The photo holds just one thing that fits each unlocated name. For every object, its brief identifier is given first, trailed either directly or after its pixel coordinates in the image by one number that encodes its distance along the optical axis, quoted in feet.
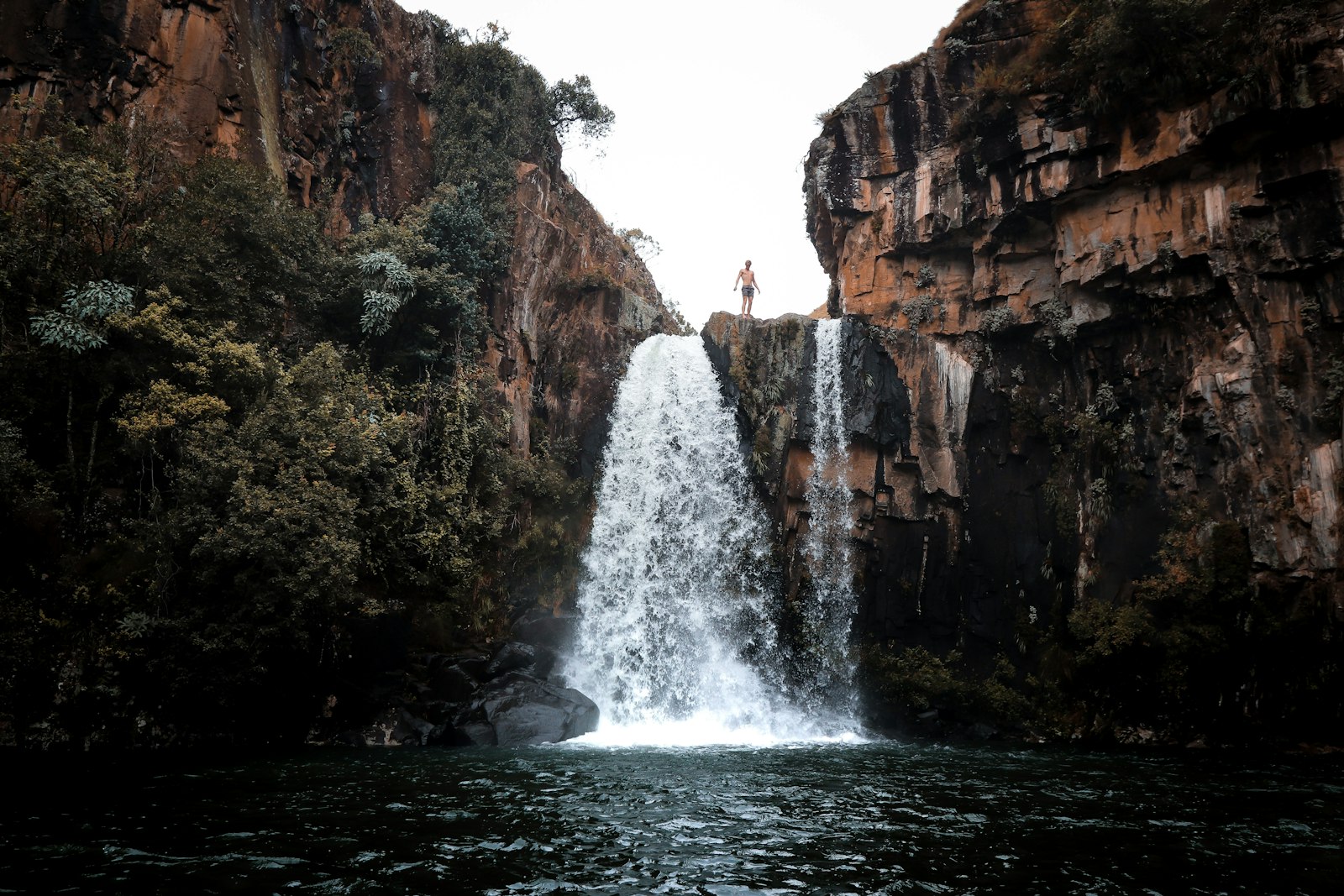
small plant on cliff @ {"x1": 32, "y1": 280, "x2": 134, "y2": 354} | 48.19
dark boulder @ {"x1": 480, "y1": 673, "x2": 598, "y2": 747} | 54.75
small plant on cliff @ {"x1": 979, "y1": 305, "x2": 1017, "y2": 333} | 74.59
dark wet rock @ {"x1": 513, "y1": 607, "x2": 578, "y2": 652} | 68.13
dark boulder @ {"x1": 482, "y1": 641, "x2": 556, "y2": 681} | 61.00
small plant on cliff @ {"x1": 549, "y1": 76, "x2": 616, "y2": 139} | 94.99
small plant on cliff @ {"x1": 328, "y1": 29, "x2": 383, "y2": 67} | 81.46
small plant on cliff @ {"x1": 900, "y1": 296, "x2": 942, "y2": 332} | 79.46
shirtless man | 91.36
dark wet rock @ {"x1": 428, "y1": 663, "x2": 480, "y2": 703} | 57.98
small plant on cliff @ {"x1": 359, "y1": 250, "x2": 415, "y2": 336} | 66.49
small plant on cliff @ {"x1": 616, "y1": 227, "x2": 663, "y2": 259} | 113.80
